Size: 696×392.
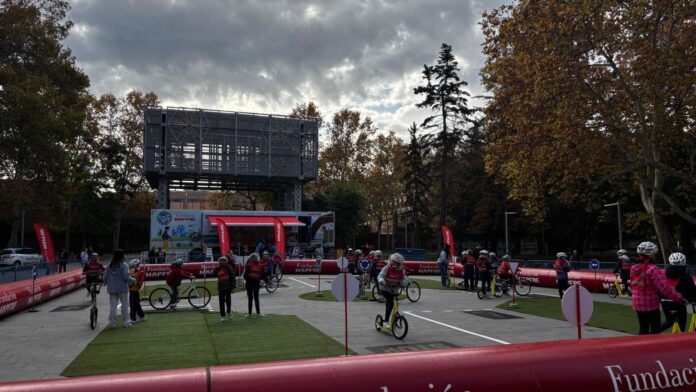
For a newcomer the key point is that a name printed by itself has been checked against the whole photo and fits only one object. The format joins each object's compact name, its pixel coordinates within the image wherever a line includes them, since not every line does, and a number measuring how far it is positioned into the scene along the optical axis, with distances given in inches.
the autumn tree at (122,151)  2086.6
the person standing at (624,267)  712.4
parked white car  1441.9
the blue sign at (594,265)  957.8
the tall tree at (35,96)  858.1
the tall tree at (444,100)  1792.6
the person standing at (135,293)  543.2
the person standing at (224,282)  538.9
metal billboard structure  1827.0
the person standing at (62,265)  1066.9
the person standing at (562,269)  697.6
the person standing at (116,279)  490.6
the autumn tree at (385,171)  2669.8
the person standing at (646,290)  317.1
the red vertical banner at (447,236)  1092.1
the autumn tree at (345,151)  2625.5
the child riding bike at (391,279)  434.6
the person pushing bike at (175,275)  608.7
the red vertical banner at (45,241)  890.7
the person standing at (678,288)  309.3
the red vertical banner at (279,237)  1081.7
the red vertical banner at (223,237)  1016.4
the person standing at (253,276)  560.7
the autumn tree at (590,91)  751.1
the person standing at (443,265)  927.0
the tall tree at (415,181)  2352.4
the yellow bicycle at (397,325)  429.4
